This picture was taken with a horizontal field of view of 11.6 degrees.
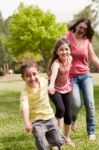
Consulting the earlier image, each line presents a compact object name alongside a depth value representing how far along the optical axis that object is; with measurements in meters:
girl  7.14
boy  6.02
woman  7.81
